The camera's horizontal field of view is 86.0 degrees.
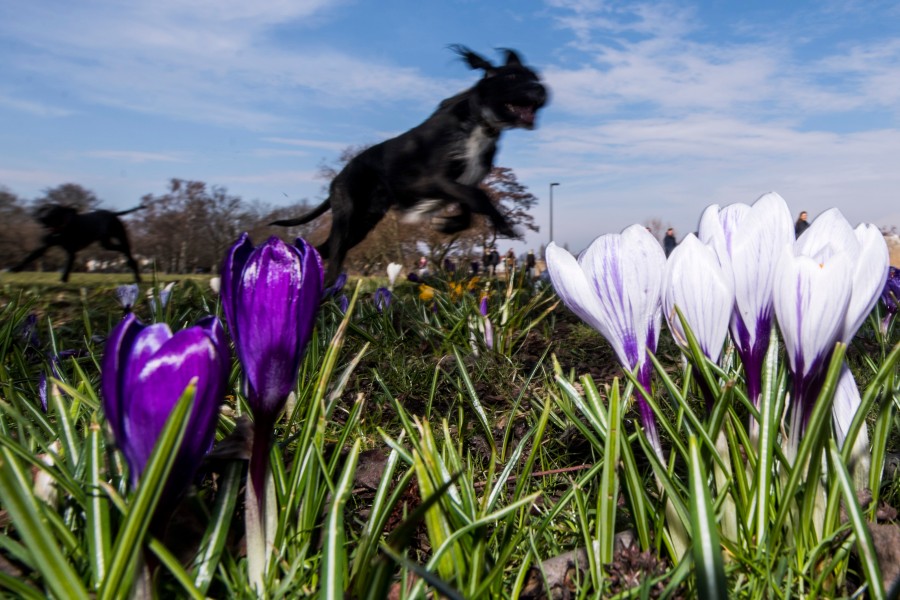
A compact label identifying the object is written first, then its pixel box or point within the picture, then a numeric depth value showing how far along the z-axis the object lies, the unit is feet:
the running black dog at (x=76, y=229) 18.67
